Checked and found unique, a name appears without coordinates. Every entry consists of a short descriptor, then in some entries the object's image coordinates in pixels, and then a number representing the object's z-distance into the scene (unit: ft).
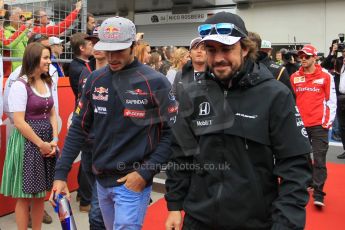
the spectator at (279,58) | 36.53
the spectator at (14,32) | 16.16
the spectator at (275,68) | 14.36
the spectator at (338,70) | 24.85
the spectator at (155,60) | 22.98
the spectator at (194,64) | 14.19
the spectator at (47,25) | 17.34
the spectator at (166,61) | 25.62
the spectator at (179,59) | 20.35
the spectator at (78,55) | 14.52
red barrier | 16.18
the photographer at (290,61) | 24.49
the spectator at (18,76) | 12.73
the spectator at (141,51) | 12.95
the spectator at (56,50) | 16.31
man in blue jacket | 8.38
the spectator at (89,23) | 20.03
